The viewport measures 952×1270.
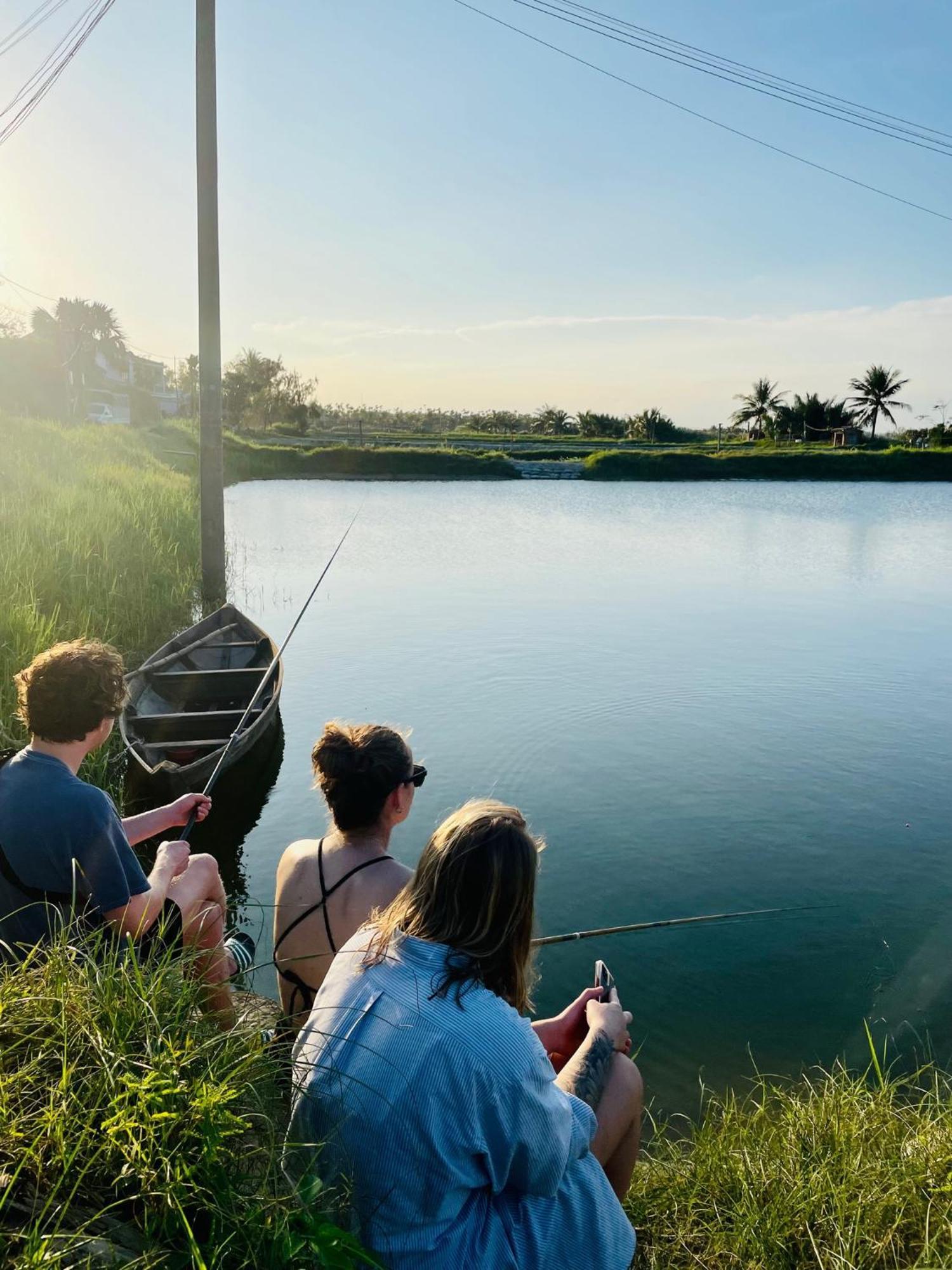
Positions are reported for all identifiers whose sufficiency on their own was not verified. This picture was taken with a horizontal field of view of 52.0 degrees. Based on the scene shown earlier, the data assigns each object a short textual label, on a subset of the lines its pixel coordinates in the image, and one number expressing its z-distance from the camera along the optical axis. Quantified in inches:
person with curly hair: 96.5
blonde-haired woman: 62.1
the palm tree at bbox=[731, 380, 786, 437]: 2304.4
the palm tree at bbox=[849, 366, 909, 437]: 2233.0
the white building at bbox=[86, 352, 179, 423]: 1913.1
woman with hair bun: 99.1
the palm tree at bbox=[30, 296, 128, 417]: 1784.0
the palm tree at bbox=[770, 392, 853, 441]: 2231.8
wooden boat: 227.5
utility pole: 408.2
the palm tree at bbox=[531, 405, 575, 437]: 2370.8
